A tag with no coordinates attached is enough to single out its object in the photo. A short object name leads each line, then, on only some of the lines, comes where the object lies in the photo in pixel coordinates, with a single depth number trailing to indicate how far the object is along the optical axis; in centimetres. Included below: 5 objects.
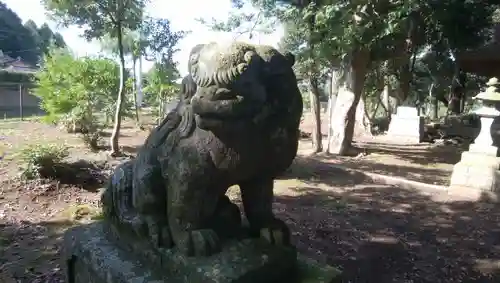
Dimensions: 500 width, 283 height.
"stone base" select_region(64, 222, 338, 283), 151
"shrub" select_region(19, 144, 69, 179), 550
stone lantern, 602
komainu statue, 144
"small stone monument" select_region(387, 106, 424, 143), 1356
